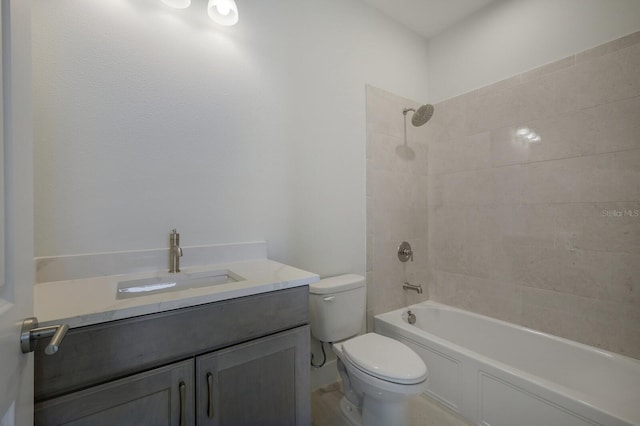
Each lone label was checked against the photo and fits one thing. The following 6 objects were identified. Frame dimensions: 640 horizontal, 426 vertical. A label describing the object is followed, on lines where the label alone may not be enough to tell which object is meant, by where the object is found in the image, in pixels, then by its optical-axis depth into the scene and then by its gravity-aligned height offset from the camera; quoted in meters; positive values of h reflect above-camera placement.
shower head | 1.98 +0.71
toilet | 1.22 -0.71
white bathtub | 1.22 -0.90
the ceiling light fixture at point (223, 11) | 1.34 +1.00
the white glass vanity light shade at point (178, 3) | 1.26 +0.97
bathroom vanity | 0.72 -0.46
